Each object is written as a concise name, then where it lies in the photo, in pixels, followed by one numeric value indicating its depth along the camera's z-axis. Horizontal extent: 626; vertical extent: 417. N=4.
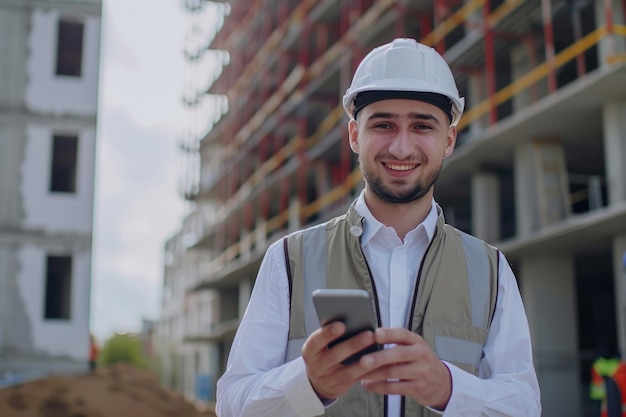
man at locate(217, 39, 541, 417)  1.96
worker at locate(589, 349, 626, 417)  7.68
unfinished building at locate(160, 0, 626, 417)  13.85
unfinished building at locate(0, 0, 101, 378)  18.20
